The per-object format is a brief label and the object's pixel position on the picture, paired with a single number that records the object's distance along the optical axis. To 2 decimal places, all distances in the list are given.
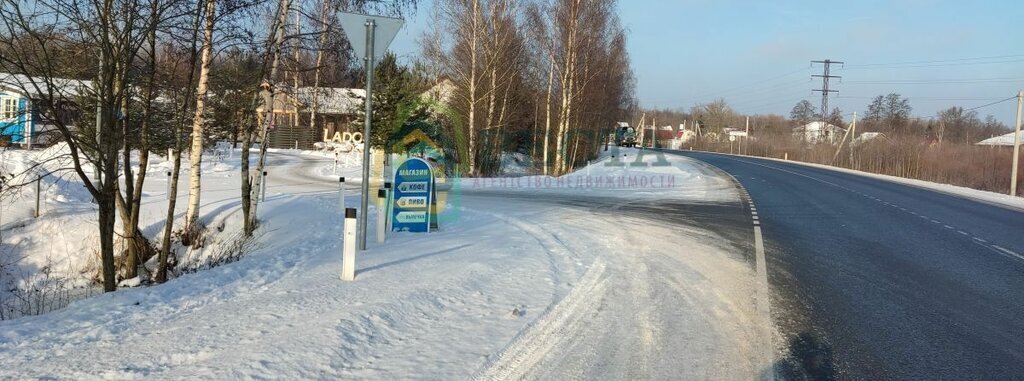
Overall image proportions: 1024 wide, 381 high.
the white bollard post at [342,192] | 13.67
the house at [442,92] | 34.06
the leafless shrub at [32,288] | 8.98
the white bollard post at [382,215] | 8.93
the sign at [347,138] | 39.06
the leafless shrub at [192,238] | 12.18
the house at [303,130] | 48.97
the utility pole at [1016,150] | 27.05
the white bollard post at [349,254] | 6.65
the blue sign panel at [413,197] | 10.18
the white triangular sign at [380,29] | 7.51
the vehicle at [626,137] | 82.81
